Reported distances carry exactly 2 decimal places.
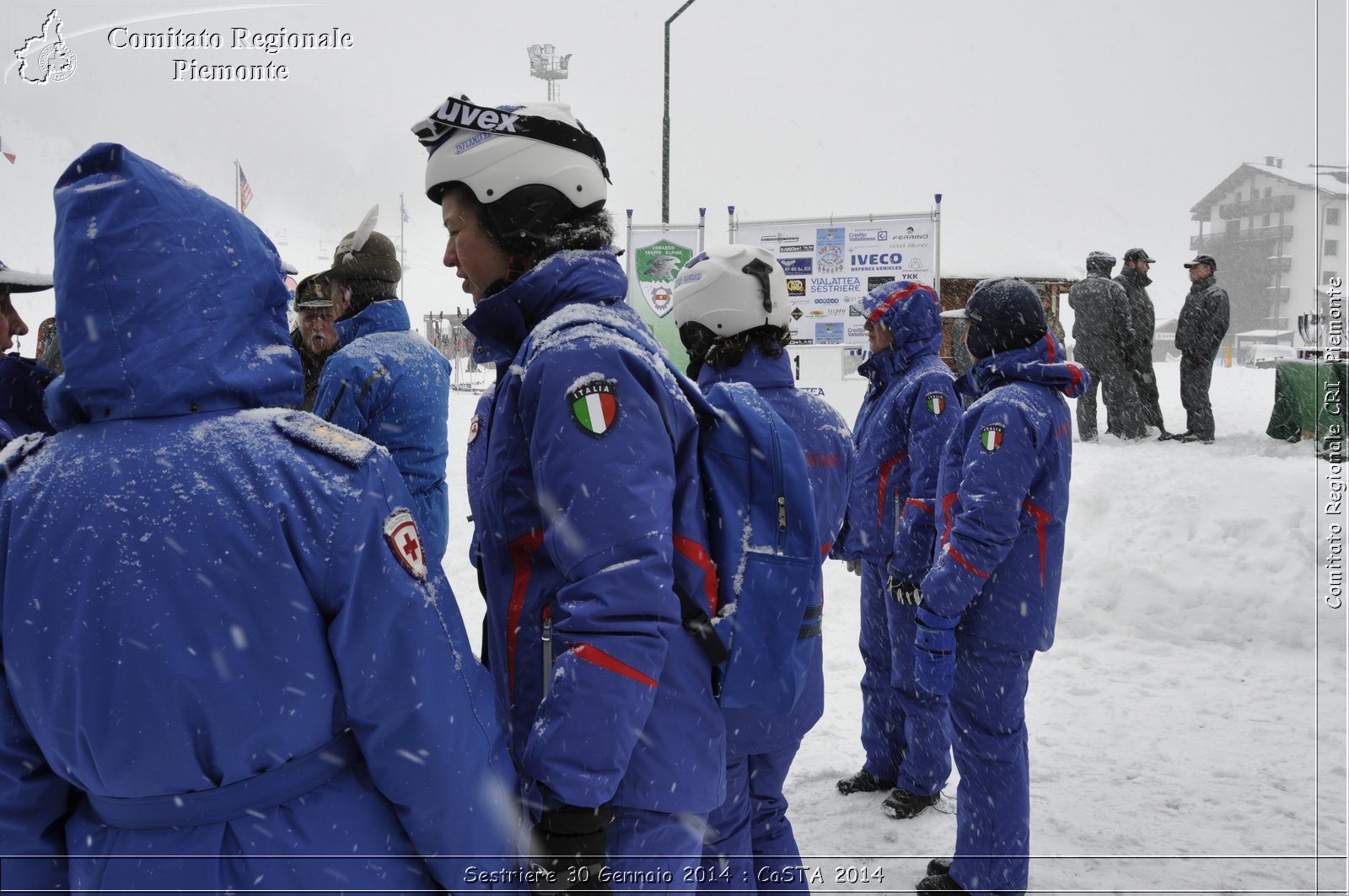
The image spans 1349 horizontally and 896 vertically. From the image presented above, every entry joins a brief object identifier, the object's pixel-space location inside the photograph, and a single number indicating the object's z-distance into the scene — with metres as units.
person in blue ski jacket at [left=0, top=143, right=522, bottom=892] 1.28
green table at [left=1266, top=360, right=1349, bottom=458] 9.65
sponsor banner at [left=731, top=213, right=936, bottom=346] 11.02
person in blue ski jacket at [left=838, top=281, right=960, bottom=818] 4.60
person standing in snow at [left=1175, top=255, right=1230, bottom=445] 11.58
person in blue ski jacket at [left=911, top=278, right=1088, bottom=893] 3.50
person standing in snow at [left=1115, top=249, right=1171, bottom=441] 12.35
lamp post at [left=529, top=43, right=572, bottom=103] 16.77
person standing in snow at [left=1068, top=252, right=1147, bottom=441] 12.30
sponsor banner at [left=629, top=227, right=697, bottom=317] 11.70
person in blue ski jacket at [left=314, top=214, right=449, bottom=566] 3.78
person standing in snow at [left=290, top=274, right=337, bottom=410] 4.97
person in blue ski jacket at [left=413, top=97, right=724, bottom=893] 1.57
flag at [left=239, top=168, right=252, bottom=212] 21.36
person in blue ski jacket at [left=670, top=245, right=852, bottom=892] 3.07
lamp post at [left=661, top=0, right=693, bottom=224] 14.28
